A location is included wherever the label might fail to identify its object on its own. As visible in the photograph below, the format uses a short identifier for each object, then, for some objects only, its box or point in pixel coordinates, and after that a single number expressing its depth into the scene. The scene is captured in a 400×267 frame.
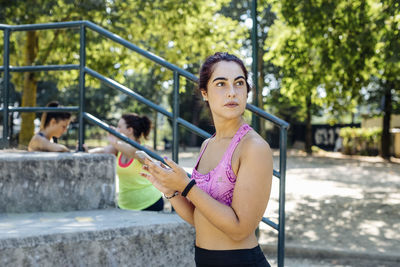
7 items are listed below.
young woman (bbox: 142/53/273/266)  1.72
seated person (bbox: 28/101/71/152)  4.38
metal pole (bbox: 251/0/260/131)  6.21
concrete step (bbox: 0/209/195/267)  2.41
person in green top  4.14
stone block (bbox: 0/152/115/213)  3.09
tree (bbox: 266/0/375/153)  9.34
